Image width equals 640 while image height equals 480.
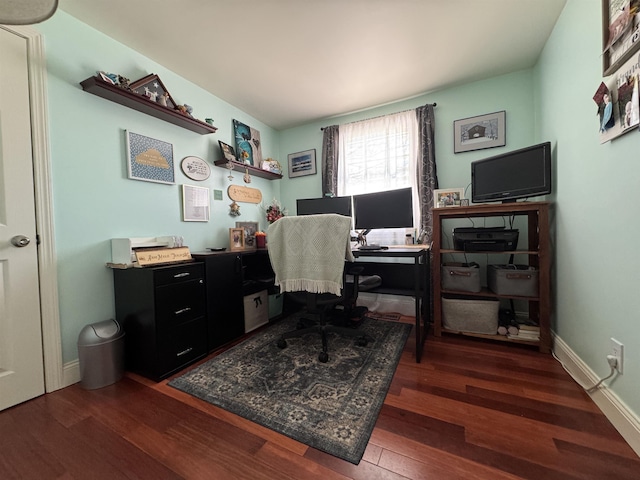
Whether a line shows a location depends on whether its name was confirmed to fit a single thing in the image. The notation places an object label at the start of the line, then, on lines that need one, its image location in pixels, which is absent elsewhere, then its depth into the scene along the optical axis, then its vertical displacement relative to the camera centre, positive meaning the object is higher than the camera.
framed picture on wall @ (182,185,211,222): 2.09 +0.31
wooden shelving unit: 1.70 -0.19
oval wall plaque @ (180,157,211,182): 2.10 +0.64
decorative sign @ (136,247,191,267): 1.53 -0.12
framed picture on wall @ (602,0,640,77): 0.95 +0.83
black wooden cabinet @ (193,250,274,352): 1.84 -0.48
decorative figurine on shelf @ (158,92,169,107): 1.81 +1.08
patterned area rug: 1.08 -0.89
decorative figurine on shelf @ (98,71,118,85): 1.50 +1.07
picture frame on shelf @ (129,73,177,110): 1.71 +1.12
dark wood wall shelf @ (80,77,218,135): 1.49 +0.98
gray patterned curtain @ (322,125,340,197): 2.82 +0.89
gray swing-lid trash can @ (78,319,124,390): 1.42 -0.70
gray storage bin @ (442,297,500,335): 1.88 -0.69
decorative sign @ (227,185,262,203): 2.56 +0.49
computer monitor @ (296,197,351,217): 2.42 +0.31
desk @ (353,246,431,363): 1.67 -0.43
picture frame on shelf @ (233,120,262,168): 2.61 +1.07
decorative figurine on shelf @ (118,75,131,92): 1.60 +1.07
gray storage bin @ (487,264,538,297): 1.78 -0.40
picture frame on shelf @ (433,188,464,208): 2.24 +0.33
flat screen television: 1.70 +0.42
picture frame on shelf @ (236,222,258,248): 2.47 +0.05
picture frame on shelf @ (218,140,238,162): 2.35 +0.86
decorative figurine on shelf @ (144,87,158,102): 1.74 +1.08
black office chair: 1.56 -0.17
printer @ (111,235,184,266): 1.56 -0.05
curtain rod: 2.41 +1.30
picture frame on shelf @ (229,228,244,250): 2.26 -0.01
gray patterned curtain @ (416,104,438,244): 2.37 +0.64
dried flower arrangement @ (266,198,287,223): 2.81 +0.28
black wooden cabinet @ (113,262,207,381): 1.49 -0.51
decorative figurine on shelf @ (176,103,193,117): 1.93 +1.08
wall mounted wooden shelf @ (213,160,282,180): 2.37 +0.76
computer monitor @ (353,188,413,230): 2.15 +0.22
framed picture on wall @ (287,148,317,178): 3.04 +0.94
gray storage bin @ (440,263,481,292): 1.94 -0.39
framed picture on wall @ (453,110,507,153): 2.21 +0.94
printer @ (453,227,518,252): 1.81 -0.07
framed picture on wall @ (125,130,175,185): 1.74 +0.63
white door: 1.28 +0.02
